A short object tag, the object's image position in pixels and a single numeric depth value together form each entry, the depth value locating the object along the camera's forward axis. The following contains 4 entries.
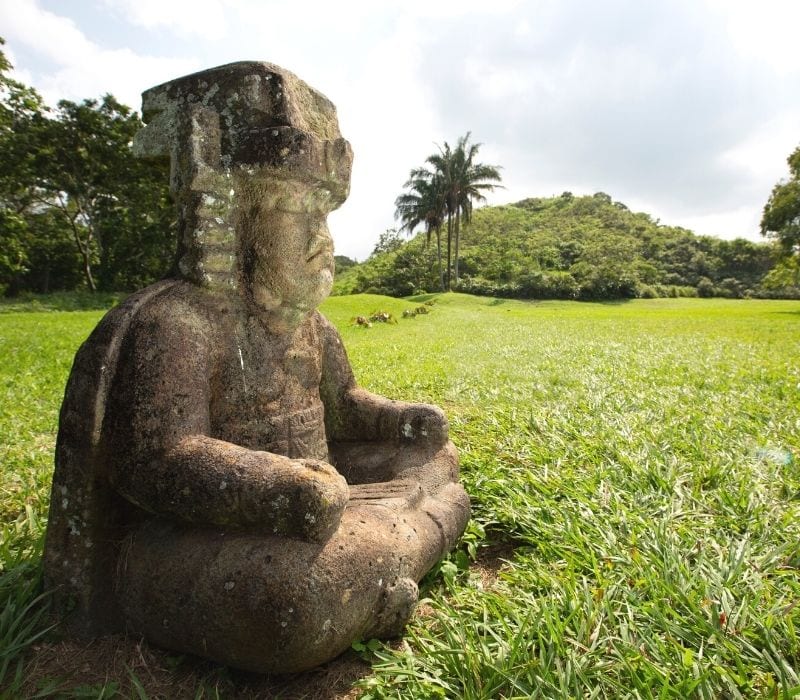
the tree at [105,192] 16.45
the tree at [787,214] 21.08
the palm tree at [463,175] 30.95
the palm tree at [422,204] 31.33
